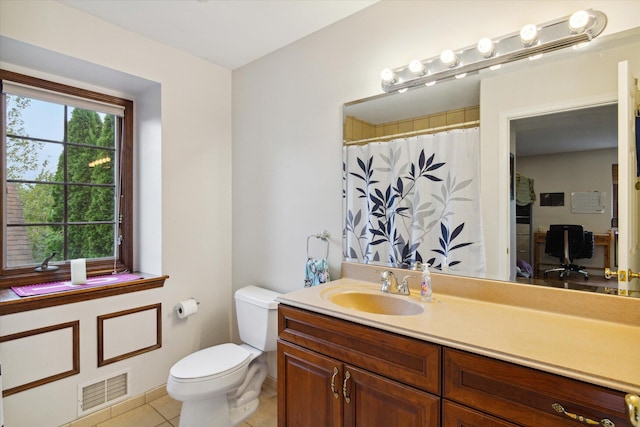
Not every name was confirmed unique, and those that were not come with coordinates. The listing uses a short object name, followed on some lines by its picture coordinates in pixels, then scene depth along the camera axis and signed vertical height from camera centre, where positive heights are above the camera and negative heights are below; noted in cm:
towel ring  200 -14
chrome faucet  159 -35
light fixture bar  119 +70
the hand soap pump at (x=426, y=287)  145 -34
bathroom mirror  119 +33
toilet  167 -87
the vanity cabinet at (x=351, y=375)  108 -63
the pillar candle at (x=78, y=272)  195 -35
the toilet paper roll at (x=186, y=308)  225 -66
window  191 +24
